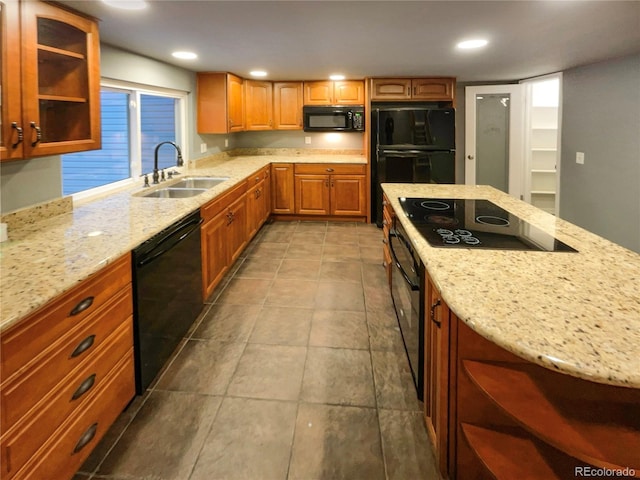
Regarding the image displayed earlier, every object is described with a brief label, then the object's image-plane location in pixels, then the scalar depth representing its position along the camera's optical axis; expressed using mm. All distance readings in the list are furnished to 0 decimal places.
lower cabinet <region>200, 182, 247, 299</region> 3168
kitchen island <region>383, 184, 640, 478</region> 1021
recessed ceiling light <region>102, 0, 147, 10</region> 2223
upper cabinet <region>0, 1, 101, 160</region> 1804
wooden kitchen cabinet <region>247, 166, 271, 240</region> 4672
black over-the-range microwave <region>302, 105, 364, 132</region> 5961
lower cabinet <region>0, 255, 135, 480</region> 1257
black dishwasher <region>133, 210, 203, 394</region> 2104
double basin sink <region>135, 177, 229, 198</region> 3610
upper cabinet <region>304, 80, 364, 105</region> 5941
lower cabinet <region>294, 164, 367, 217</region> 5852
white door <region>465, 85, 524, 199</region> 5785
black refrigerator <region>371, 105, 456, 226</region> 5523
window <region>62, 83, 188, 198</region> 3082
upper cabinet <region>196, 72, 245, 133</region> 5047
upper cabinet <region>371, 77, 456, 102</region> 5586
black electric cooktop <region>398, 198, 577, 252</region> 1872
